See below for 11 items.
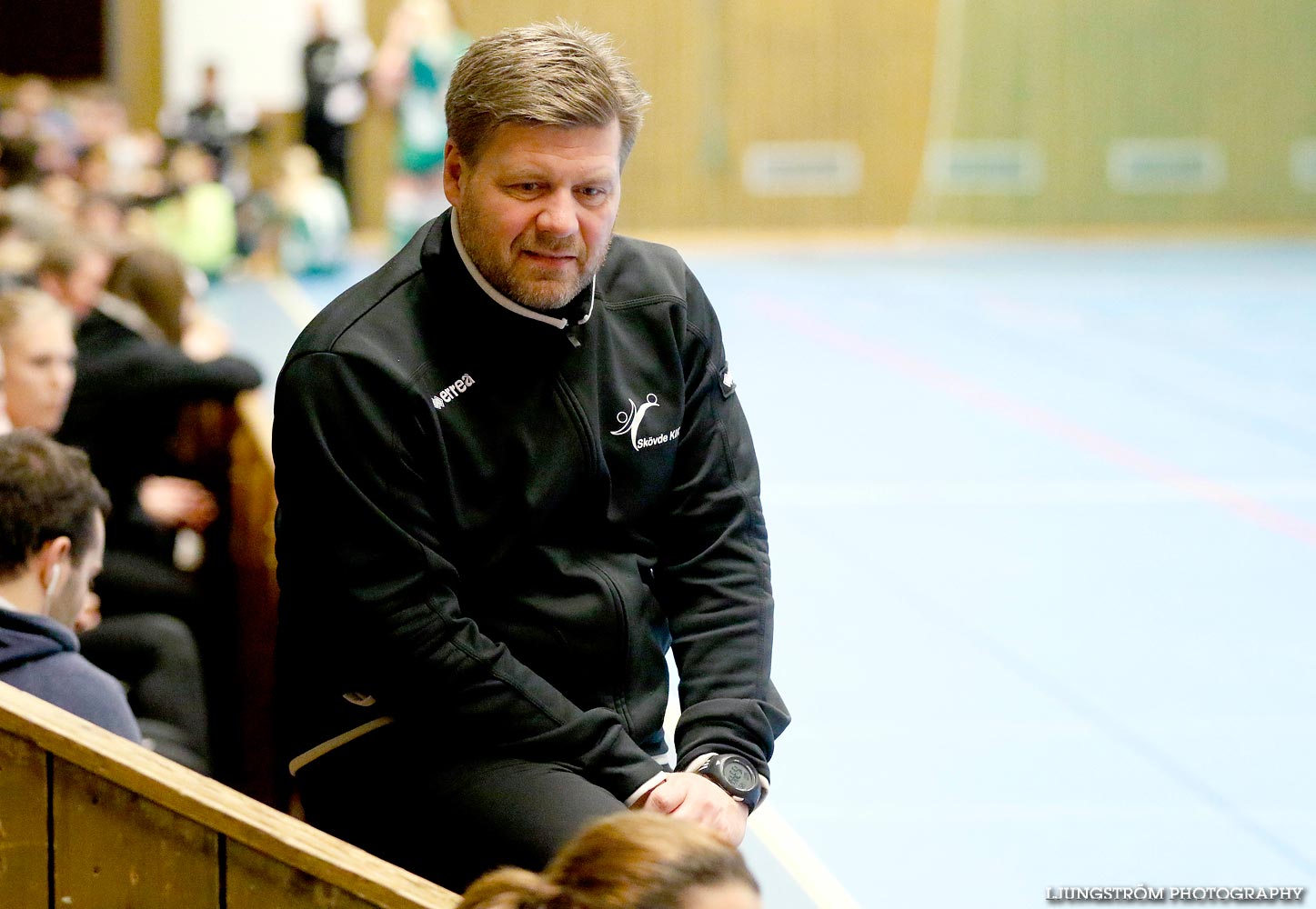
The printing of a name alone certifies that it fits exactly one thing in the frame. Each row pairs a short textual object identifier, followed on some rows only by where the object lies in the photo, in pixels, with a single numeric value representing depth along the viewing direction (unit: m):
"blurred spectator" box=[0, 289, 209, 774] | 5.95
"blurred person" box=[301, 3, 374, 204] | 26.91
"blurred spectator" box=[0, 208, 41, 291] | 9.52
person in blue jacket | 3.98
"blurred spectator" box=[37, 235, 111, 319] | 8.95
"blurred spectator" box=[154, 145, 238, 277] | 22.27
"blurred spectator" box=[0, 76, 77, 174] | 18.72
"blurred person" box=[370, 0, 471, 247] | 21.70
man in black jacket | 3.70
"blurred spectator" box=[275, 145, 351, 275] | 23.05
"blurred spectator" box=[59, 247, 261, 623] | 7.26
